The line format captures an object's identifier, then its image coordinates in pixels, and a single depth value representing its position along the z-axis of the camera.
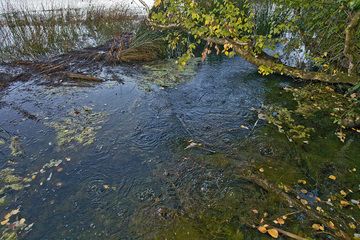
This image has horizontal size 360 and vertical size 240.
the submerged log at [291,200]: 3.34
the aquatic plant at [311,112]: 5.34
